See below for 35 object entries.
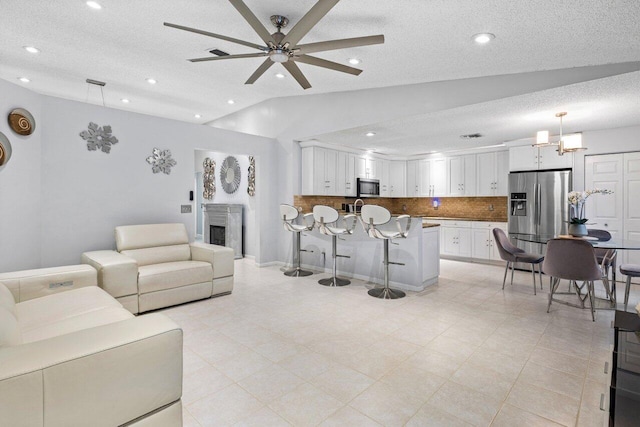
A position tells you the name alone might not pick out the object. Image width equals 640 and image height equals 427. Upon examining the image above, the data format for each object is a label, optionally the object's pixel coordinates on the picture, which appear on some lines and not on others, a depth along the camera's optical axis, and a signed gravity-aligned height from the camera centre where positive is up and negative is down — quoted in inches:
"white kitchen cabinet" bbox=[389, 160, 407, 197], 310.5 +26.9
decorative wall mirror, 273.4 +27.5
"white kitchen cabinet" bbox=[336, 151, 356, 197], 255.3 +25.1
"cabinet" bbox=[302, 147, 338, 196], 233.0 +26.0
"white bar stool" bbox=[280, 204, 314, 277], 204.7 -13.2
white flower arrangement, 151.5 +3.7
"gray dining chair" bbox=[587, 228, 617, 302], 147.6 -25.2
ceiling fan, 87.8 +52.4
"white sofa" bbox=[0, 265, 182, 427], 44.6 -26.1
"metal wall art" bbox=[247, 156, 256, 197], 250.4 +22.1
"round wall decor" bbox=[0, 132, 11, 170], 121.1 +21.8
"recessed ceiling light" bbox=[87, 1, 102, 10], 114.2 +72.8
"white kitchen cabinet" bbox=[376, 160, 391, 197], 298.4 +27.9
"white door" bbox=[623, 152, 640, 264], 189.6 +3.4
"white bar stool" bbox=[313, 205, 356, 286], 185.8 -13.4
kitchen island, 176.2 -30.4
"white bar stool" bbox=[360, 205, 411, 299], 159.2 -13.2
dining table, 130.2 -16.7
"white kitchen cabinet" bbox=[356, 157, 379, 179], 274.8 +33.6
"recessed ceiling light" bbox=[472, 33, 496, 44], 110.0 +58.5
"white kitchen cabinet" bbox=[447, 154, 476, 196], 270.5 +25.7
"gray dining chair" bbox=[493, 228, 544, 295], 170.4 -26.8
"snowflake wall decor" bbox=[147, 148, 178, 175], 176.2 +25.3
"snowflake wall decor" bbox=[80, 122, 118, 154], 153.9 +33.8
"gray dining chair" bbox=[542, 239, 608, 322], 130.3 -24.0
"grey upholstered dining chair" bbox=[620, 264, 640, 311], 136.3 -28.9
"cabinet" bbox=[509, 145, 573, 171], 213.0 +32.1
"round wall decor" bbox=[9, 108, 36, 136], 126.3 +34.5
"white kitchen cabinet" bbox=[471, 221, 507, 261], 246.2 -27.5
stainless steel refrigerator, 211.6 +1.0
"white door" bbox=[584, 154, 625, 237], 195.0 +8.3
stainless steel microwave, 274.4 +16.3
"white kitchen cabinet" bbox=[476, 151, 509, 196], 253.9 +25.7
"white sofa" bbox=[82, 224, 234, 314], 129.4 -27.7
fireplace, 264.7 -15.9
